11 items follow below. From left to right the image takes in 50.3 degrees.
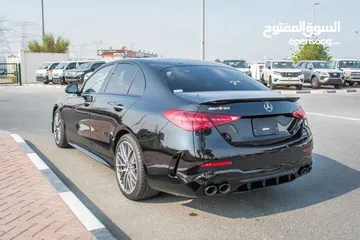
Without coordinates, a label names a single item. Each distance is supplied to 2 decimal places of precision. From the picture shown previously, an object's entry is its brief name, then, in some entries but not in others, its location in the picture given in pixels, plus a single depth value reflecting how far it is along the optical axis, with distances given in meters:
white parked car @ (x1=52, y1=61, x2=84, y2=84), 29.39
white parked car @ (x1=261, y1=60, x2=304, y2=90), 22.61
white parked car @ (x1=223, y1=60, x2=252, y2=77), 24.16
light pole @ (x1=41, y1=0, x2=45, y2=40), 46.66
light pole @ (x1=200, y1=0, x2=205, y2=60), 25.22
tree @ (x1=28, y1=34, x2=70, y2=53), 42.75
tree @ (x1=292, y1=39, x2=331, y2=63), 41.88
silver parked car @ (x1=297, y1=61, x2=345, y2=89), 23.58
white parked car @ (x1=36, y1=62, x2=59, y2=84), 31.62
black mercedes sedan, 3.49
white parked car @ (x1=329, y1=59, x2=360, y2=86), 25.98
